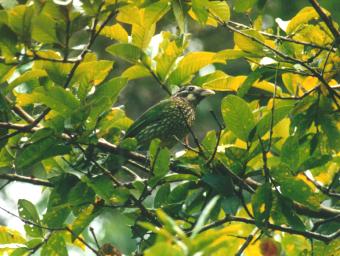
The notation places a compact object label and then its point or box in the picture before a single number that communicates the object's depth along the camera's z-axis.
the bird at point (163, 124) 10.55
